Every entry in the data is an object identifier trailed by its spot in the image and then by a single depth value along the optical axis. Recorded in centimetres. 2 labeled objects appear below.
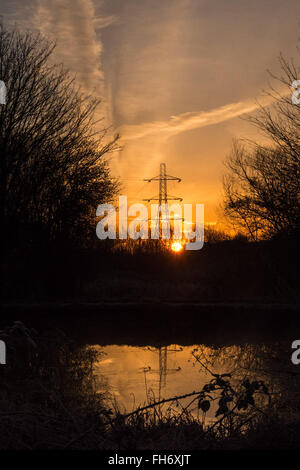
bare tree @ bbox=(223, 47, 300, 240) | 1744
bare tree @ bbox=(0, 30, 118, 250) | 1823
